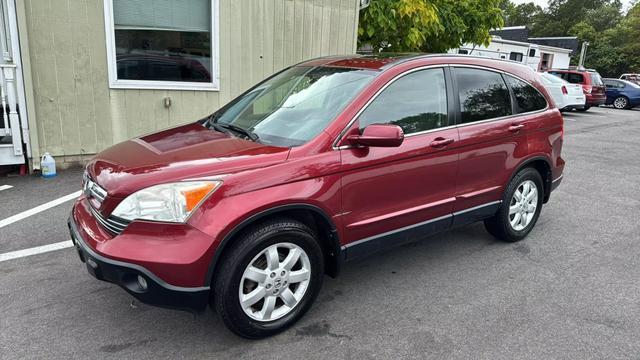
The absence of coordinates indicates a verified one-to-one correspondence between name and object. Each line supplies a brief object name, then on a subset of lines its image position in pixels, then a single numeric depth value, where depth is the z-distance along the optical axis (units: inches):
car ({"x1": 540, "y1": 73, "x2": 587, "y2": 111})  623.8
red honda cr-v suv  99.4
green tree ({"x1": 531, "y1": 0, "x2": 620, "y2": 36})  2546.8
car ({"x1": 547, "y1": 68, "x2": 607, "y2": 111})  714.2
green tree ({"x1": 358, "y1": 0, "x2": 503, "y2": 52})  338.0
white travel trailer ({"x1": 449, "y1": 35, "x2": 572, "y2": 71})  987.3
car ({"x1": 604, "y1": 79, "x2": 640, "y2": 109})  842.8
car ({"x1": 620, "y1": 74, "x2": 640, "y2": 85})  1265.9
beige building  235.6
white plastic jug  237.8
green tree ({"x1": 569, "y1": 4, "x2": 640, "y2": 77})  1796.3
